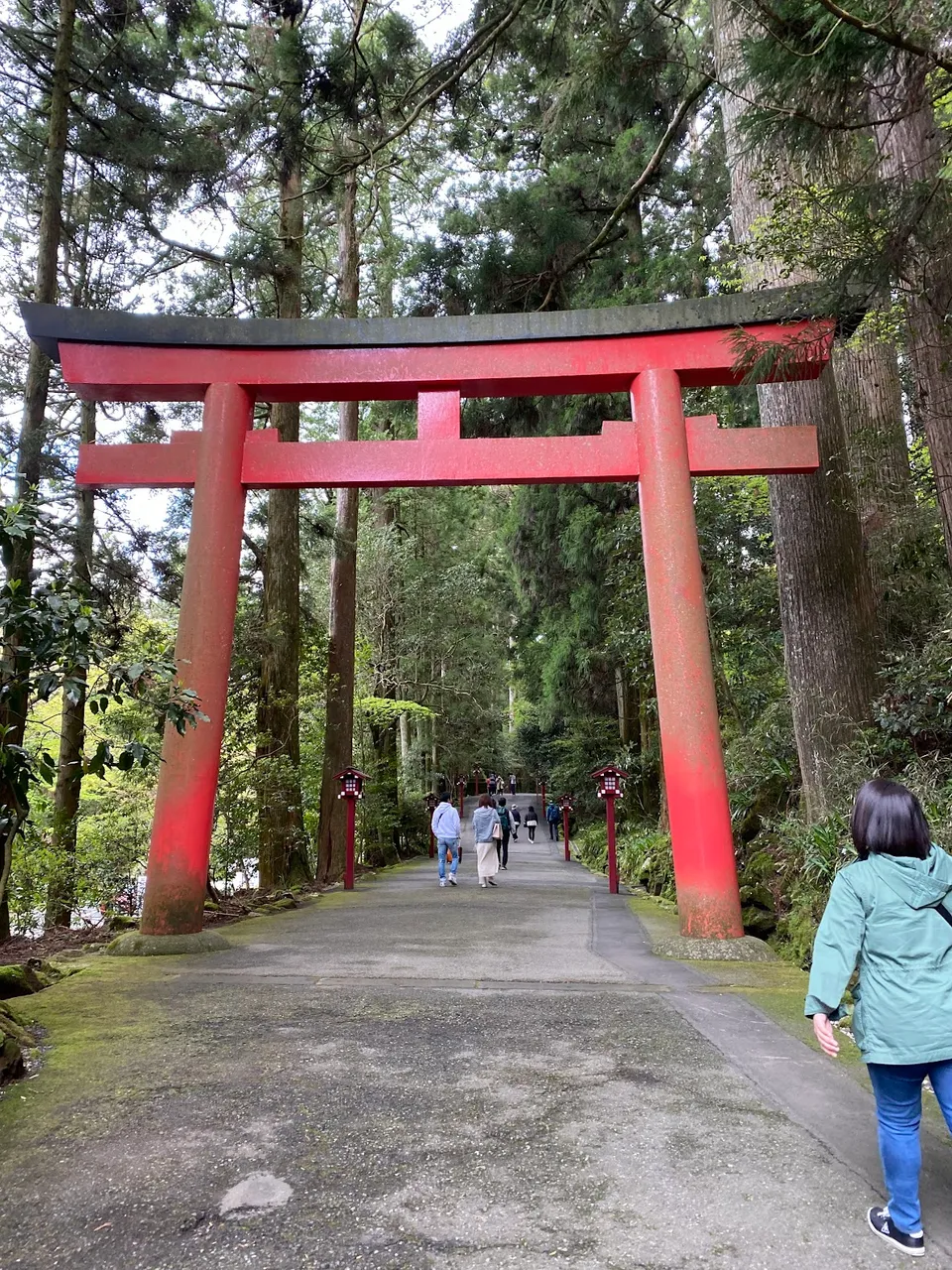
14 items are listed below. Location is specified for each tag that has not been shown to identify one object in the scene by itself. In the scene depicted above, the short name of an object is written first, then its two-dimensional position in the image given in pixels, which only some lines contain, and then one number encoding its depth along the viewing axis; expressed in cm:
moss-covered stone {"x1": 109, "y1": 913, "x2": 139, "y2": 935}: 745
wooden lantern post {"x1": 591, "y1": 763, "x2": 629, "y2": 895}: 993
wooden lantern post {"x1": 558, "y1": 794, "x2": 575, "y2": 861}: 1825
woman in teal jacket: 200
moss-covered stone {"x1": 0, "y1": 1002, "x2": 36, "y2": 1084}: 310
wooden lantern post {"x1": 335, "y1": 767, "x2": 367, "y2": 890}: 1059
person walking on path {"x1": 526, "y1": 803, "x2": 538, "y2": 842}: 2630
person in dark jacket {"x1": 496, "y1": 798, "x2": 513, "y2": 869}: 1586
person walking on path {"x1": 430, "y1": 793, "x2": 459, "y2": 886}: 1189
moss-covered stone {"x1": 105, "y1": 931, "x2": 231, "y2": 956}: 569
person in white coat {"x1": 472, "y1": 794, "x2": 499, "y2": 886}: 1134
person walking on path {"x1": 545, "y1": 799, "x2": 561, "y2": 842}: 2532
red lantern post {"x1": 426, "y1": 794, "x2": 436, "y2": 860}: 1962
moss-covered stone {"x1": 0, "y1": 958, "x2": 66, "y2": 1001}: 448
